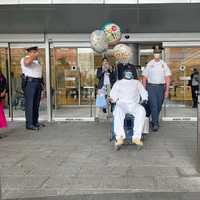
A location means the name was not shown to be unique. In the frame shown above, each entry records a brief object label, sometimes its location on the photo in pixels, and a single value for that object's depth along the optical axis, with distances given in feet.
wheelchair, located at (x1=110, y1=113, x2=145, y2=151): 16.60
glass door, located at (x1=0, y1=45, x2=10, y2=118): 24.90
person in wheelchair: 15.99
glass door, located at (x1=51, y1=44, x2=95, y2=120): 24.87
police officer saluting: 20.74
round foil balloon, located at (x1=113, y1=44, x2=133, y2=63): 17.15
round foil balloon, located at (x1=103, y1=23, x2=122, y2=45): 20.67
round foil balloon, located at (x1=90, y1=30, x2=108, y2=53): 20.08
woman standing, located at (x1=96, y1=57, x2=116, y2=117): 23.35
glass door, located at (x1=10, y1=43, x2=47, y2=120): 24.84
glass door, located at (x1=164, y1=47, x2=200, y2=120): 24.43
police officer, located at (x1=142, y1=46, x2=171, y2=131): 20.38
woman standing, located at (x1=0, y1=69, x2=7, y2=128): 18.87
